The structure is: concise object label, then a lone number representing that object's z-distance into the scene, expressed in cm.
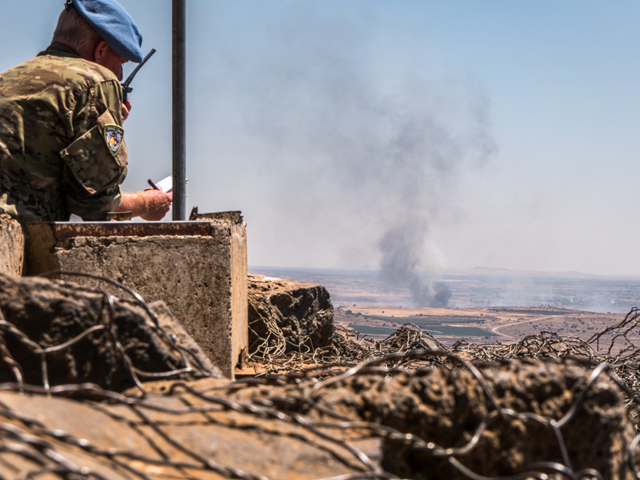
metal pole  491
